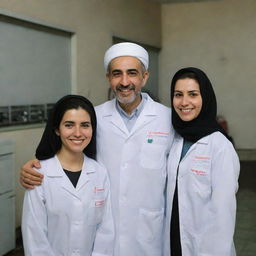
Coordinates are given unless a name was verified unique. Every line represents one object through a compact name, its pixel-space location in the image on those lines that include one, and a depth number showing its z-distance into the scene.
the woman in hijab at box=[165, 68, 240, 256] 1.57
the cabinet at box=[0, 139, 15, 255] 2.99
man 1.75
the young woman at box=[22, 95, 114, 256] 1.55
